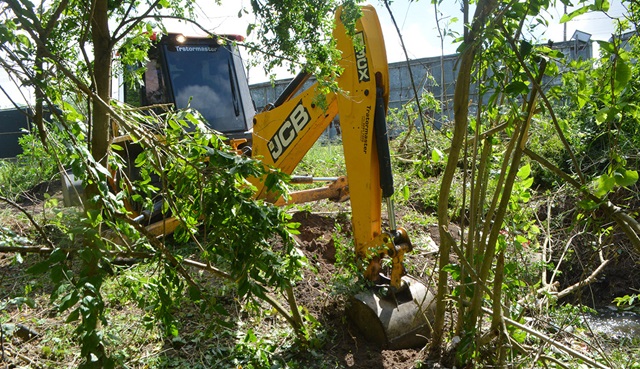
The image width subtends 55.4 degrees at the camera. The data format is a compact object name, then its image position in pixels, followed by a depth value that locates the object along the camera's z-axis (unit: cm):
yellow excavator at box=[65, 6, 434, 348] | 450
